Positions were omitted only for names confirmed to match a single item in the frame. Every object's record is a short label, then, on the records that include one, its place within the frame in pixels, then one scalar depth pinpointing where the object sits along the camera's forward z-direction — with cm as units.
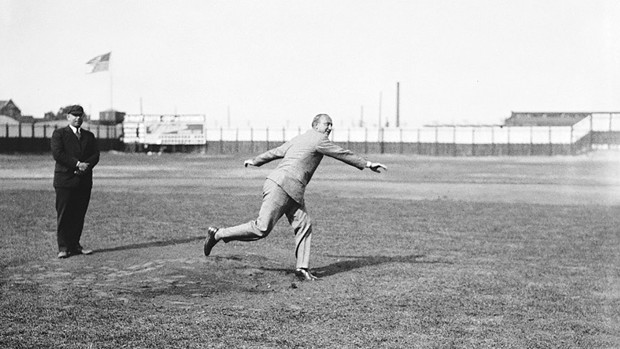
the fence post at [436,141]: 6362
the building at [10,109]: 9050
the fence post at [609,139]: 5886
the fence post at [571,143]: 5878
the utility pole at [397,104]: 7725
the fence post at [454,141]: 6304
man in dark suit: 898
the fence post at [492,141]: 6194
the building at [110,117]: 6944
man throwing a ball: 765
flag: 4893
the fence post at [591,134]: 5952
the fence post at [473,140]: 6278
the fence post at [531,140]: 6050
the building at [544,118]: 7771
